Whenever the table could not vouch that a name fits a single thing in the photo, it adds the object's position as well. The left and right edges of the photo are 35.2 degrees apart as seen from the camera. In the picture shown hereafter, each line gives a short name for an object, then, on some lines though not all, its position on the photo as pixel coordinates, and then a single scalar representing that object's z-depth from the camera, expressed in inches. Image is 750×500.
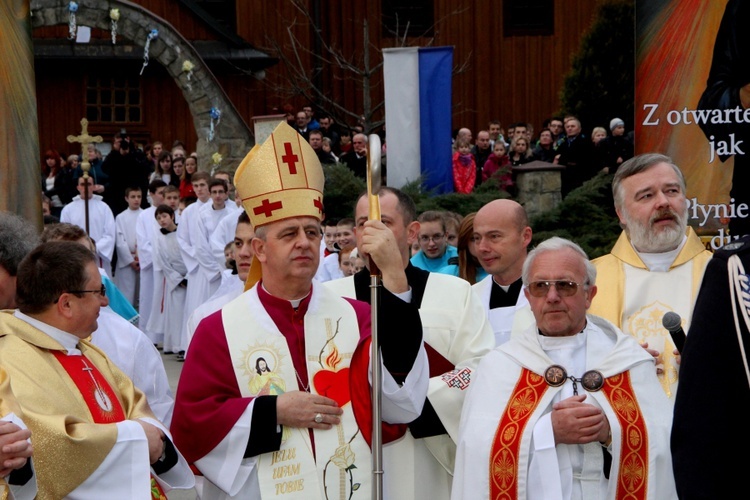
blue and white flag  538.9
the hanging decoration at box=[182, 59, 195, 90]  709.3
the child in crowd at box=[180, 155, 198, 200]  648.6
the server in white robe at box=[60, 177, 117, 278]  612.7
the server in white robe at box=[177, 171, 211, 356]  543.8
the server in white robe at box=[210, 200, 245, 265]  522.6
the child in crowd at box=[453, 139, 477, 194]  602.9
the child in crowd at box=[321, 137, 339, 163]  675.6
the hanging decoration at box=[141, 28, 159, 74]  700.0
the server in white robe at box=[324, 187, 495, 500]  191.9
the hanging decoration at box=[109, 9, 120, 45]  686.5
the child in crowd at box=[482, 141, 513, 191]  616.7
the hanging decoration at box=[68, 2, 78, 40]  673.0
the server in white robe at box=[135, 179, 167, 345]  595.8
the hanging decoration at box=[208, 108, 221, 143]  713.6
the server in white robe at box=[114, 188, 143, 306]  618.2
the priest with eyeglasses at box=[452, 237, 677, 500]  164.2
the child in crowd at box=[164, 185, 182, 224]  588.1
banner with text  289.1
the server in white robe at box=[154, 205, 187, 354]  553.6
